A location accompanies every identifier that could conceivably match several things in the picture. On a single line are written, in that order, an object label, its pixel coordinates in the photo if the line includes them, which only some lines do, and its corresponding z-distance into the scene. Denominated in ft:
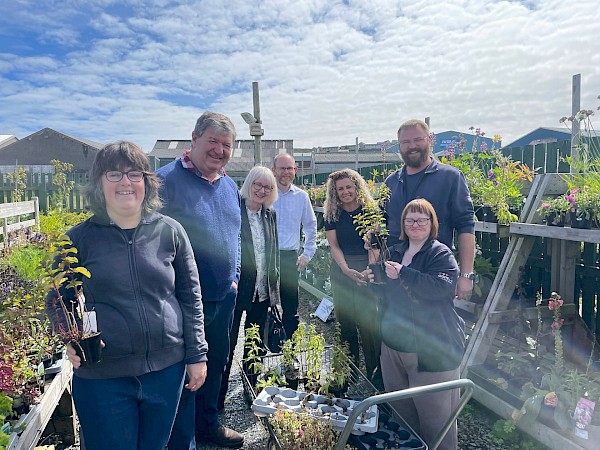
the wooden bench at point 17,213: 18.47
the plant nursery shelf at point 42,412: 6.29
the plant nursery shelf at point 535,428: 7.37
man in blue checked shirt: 12.19
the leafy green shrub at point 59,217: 19.87
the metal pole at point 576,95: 15.55
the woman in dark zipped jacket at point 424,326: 6.58
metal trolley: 4.27
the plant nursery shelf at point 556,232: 7.93
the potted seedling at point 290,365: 7.90
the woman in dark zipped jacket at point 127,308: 5.20
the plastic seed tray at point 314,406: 6.04
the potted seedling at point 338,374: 7.25
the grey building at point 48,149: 95.44
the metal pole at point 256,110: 23.41
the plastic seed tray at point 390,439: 5.65
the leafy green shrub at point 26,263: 9.90
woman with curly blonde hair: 10.46
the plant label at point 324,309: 15.57
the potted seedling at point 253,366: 8.34
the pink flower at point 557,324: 8.35
